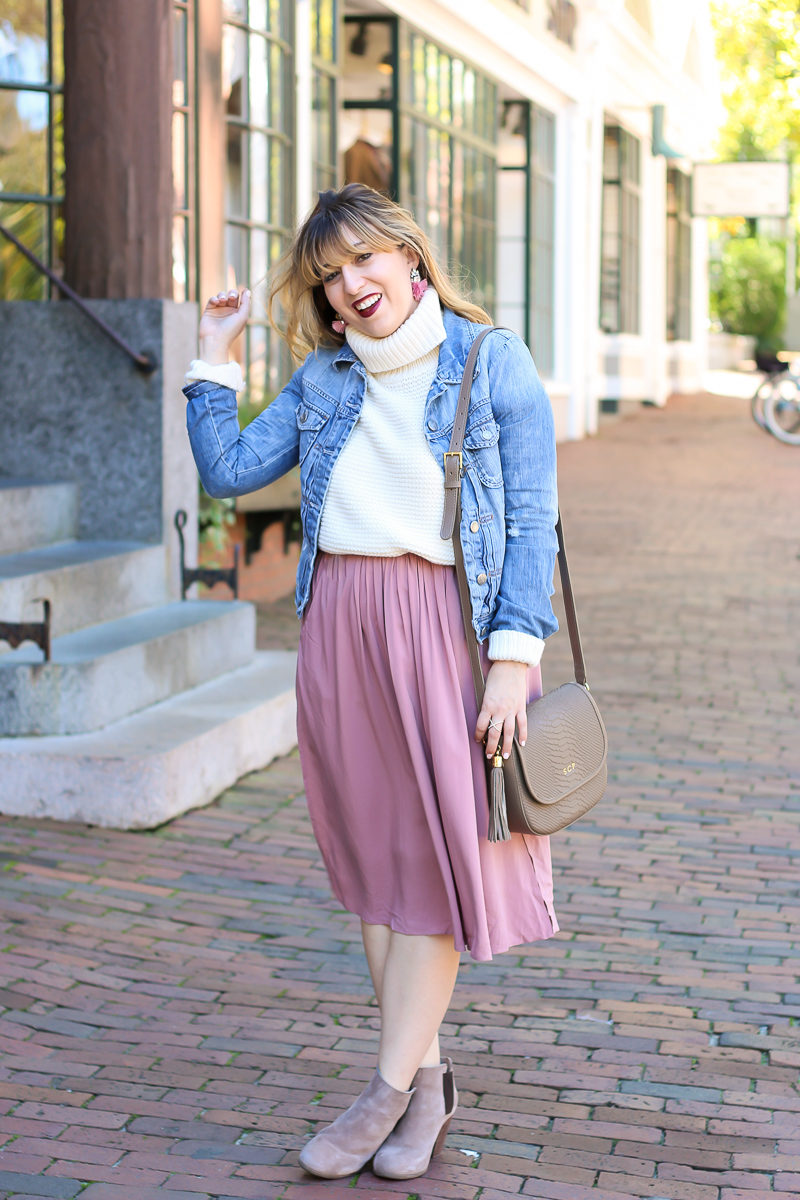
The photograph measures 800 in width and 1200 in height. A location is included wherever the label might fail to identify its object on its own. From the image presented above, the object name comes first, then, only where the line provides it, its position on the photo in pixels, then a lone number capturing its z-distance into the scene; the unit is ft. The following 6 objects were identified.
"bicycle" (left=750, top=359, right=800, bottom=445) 57.41
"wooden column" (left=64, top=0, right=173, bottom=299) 20.01
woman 8.68
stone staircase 15.64
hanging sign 79.82
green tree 67.46
